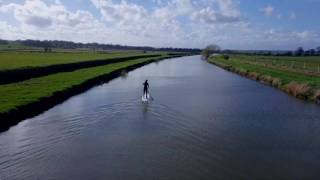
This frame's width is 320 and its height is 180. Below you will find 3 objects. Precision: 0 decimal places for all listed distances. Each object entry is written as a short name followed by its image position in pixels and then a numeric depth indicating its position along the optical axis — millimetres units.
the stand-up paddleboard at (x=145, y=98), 16233
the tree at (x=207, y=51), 93171
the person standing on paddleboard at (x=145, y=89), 16167
